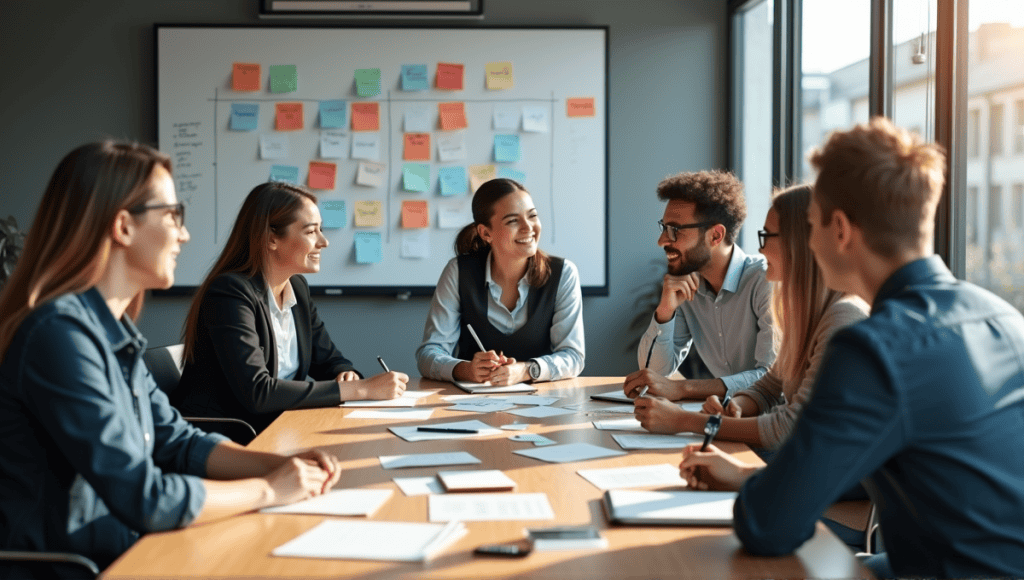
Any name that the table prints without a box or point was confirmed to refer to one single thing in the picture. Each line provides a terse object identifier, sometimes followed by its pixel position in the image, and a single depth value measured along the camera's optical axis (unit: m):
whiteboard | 4.37
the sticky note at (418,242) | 4.45
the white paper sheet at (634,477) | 1.48
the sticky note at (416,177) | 4.43
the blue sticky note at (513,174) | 4.46
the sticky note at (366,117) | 4.39
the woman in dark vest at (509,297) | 3.02
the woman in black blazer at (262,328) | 2.34
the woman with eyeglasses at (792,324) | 1.84
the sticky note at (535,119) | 4.44
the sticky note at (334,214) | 4.41
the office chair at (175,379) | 2.46
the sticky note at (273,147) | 4.39
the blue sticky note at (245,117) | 4.38
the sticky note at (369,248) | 4.43
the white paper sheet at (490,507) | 1.29
